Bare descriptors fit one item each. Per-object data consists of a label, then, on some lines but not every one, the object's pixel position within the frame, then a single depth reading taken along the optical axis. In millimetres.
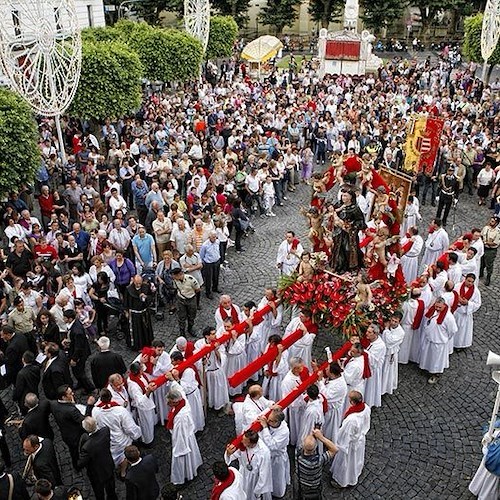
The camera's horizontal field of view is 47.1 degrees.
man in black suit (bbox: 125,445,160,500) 6863
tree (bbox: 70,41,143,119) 18750
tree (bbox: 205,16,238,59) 33684
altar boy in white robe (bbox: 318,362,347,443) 8258
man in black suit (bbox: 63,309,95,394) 9648
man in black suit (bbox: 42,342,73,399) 8750
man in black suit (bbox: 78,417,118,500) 7238
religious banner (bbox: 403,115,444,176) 15320
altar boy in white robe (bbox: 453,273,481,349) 10578
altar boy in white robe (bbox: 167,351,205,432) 8516
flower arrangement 9781
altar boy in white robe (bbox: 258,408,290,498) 7418
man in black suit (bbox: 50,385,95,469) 7801
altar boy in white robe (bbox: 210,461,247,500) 6668
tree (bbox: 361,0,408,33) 49125
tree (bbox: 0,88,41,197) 13289
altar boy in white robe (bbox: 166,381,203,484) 7926
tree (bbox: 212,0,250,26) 51281
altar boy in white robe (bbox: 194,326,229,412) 9117
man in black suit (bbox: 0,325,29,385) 9289
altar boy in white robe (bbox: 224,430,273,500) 7156
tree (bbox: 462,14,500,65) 31766
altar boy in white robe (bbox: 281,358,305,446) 8422
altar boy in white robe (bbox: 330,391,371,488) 7746
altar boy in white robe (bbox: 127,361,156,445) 8297
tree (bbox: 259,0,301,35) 51406
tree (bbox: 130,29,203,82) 25336
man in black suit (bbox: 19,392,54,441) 7867
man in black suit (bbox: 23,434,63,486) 7113
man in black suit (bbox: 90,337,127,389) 8992
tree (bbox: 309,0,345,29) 51094
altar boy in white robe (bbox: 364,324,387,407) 9102
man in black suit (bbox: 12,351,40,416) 8586
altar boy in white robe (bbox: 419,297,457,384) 9984
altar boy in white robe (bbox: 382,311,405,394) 9469
